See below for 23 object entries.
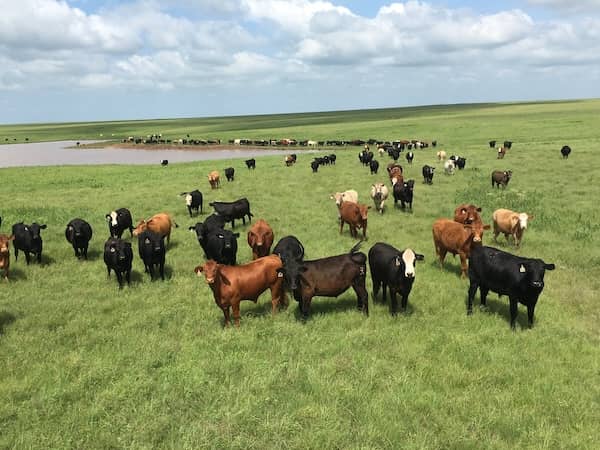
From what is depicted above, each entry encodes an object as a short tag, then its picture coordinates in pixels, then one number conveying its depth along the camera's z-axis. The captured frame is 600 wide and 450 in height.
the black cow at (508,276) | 7.51
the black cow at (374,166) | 28.75
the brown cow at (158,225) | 13.59
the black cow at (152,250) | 10.81
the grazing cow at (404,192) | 18.48
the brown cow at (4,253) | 10.62
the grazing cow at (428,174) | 24.67
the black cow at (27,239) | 12.19
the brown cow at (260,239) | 11.22
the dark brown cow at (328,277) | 8.27
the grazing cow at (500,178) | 22.36
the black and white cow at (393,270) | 8.17
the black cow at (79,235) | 12.61
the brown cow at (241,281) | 8.12
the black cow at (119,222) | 14.18
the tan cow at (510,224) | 12.97
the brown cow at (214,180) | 25.58
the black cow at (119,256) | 10.23
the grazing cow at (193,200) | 19.03
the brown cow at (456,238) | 10.60
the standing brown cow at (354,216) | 14.22
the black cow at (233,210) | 15.84
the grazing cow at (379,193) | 18.75
